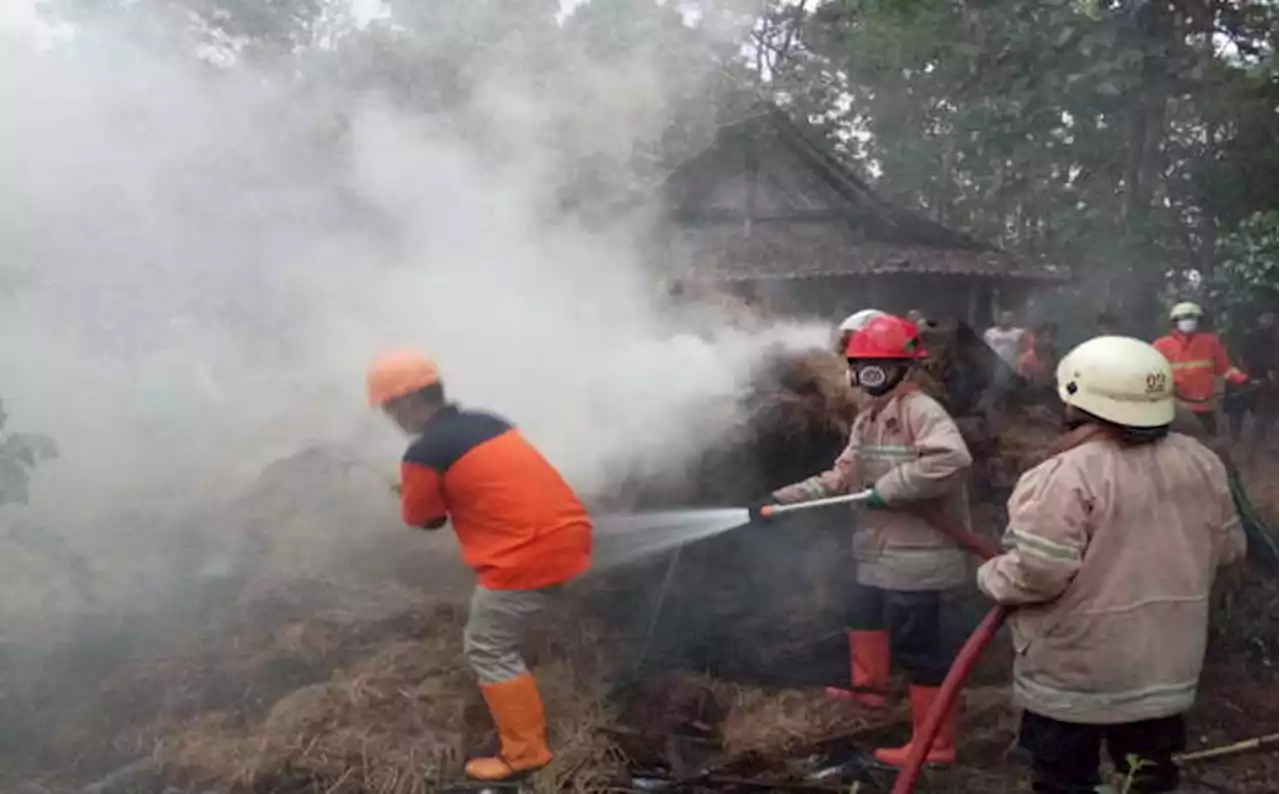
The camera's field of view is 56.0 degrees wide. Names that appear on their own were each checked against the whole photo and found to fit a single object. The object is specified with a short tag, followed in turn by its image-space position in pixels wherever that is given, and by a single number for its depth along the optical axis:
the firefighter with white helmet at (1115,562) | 3.18
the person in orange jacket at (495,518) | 4.27
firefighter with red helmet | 4.68
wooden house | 12.82
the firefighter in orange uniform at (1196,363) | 10.05
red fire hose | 3.47
